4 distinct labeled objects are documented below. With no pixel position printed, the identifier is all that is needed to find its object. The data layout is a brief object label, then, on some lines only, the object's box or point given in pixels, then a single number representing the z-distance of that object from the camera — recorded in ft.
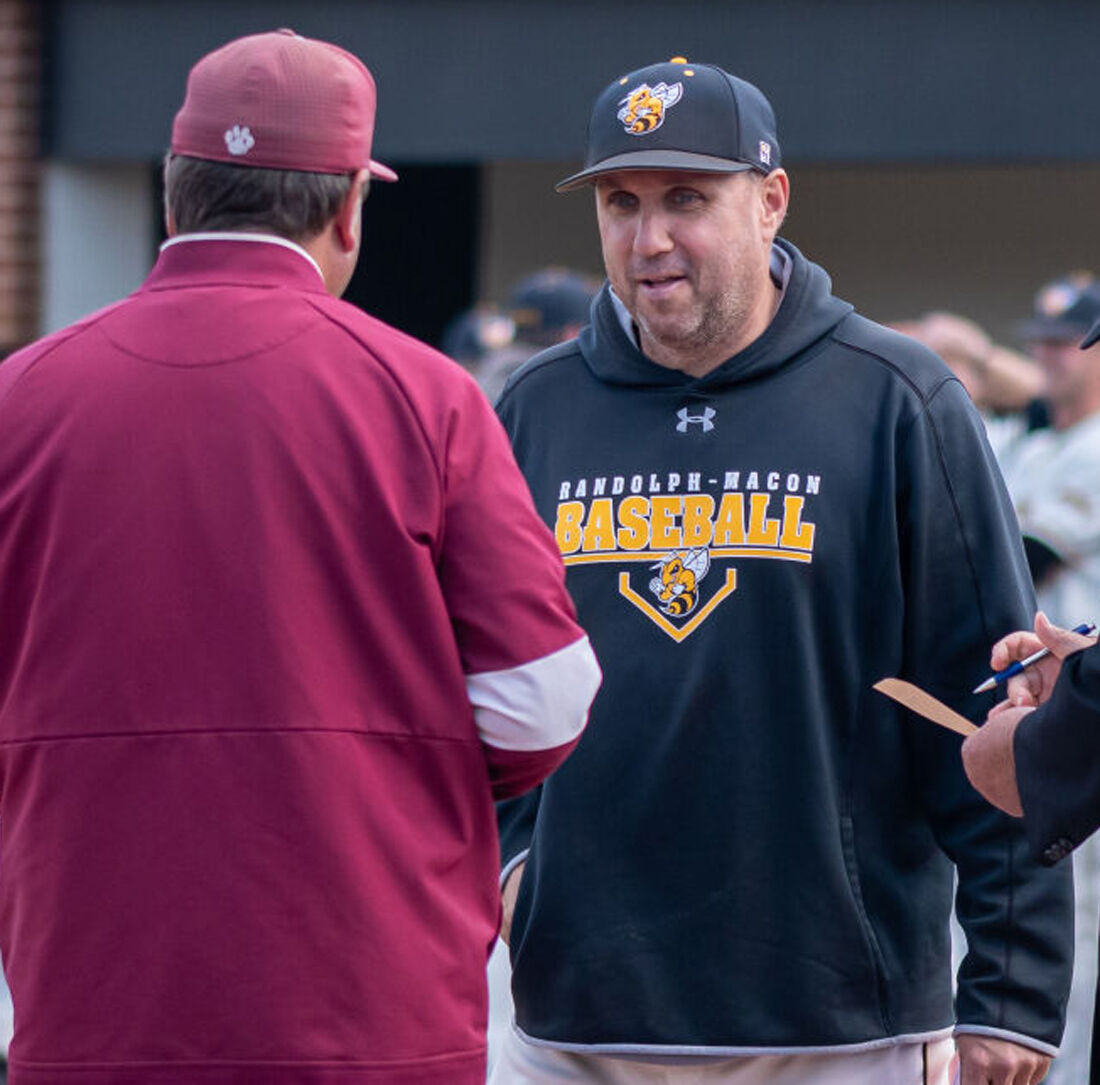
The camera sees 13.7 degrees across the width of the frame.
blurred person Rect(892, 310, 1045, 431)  56.31
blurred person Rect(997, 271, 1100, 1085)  39.74
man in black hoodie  22.98
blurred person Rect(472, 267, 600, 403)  49.94
